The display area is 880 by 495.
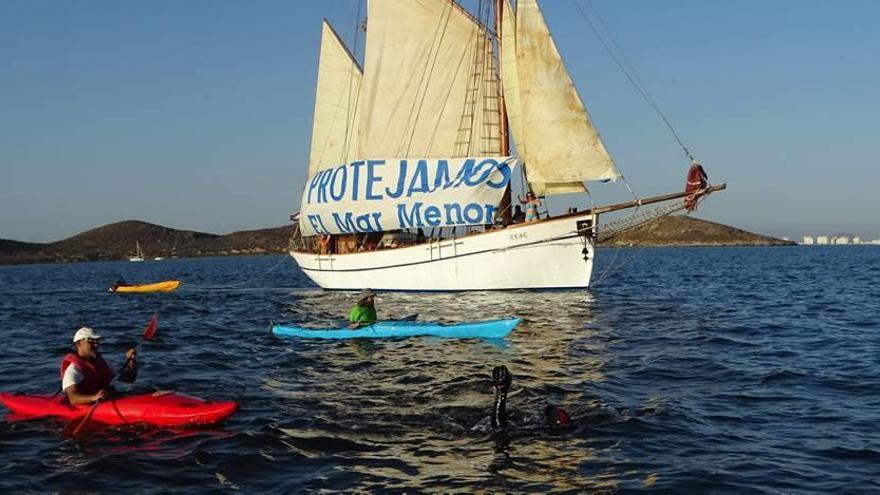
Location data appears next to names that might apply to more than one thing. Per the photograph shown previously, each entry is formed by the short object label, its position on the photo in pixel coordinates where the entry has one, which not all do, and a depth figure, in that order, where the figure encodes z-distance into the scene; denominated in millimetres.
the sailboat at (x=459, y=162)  37750
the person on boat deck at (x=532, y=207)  38781
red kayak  13602
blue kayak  23484
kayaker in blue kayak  24125
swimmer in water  12891
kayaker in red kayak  13773
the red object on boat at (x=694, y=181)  36312
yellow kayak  53125
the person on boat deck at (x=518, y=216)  40875
